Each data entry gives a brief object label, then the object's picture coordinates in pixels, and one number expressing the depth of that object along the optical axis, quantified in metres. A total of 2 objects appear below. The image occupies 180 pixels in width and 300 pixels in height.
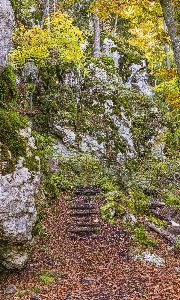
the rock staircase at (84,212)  8.31
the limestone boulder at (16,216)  5.61
